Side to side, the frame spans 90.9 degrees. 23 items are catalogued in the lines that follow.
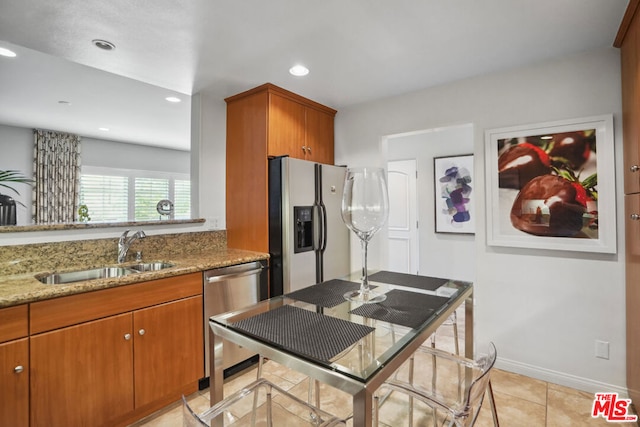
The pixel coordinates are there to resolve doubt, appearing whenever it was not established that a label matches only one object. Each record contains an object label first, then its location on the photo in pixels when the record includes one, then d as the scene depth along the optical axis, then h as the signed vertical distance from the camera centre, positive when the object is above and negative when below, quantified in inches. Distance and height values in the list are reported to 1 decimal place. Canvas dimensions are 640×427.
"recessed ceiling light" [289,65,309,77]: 93.1 +44.2
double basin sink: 79.6 -15.0
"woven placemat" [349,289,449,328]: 44.0 -14.2
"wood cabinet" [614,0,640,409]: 66.7 +9.3
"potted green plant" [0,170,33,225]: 82.4 +2.3
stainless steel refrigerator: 103.5 -2.4
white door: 174.2 -0.7
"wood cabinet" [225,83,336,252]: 107.5 +25.9
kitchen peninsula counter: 62.2 -12.8
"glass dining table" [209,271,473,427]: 31.8 -14.6
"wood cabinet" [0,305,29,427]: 56.2 -27.0
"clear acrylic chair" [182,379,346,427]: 44.8 -30.8
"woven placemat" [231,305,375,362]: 35.1 -14.5
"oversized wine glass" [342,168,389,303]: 52.1 +2.4
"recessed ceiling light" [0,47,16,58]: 89.1 +48.0
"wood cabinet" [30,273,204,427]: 61.4 -30.0
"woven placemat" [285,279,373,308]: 52.5 -13.9
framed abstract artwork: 155.8 +10.9
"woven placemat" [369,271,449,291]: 61.6 -13.5
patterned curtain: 184.9 +25.6
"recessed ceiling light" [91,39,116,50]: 77.7 +43.6
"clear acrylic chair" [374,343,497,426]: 40.4 -28.8
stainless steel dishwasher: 87.7 -22.2
